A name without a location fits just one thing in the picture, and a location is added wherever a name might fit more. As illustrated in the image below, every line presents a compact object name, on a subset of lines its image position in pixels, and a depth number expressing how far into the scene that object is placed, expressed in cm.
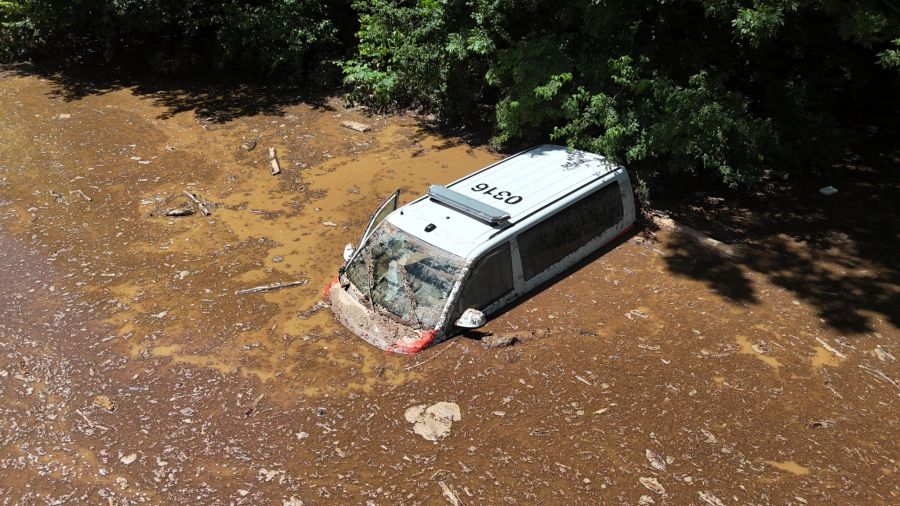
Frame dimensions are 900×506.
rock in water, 627
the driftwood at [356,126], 1345
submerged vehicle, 697
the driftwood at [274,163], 1170
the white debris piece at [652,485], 565
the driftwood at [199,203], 1038
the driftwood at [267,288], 845
